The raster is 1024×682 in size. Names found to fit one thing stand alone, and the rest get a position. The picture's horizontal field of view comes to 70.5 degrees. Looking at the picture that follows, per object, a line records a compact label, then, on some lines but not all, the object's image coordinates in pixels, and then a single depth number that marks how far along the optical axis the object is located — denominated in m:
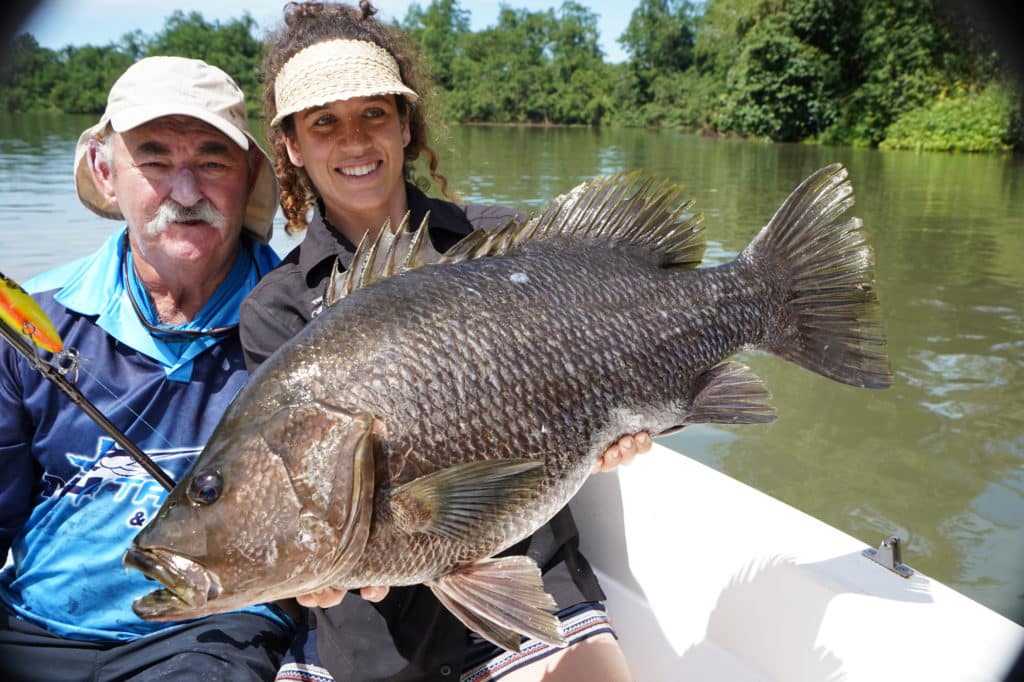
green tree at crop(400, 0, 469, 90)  80.88
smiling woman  1.95
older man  2.05
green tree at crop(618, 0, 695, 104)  73.06
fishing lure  1.77
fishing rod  1.78
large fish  1.34
